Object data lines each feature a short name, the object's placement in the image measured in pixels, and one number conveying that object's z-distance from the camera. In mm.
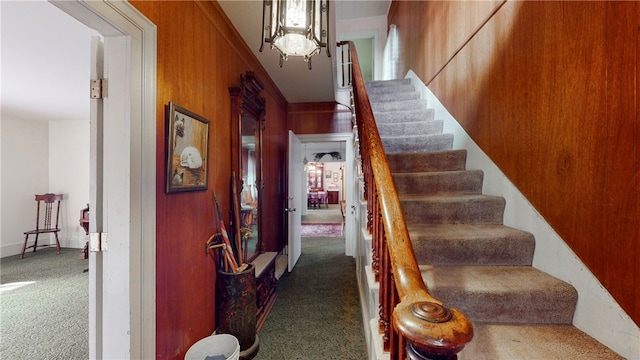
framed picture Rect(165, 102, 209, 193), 1411
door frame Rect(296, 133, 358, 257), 4371
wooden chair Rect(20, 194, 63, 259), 4467
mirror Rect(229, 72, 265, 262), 2287
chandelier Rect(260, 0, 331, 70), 1307
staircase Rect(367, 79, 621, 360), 1048
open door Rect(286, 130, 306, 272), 3801
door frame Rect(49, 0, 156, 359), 1175
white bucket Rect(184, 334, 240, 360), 1583
